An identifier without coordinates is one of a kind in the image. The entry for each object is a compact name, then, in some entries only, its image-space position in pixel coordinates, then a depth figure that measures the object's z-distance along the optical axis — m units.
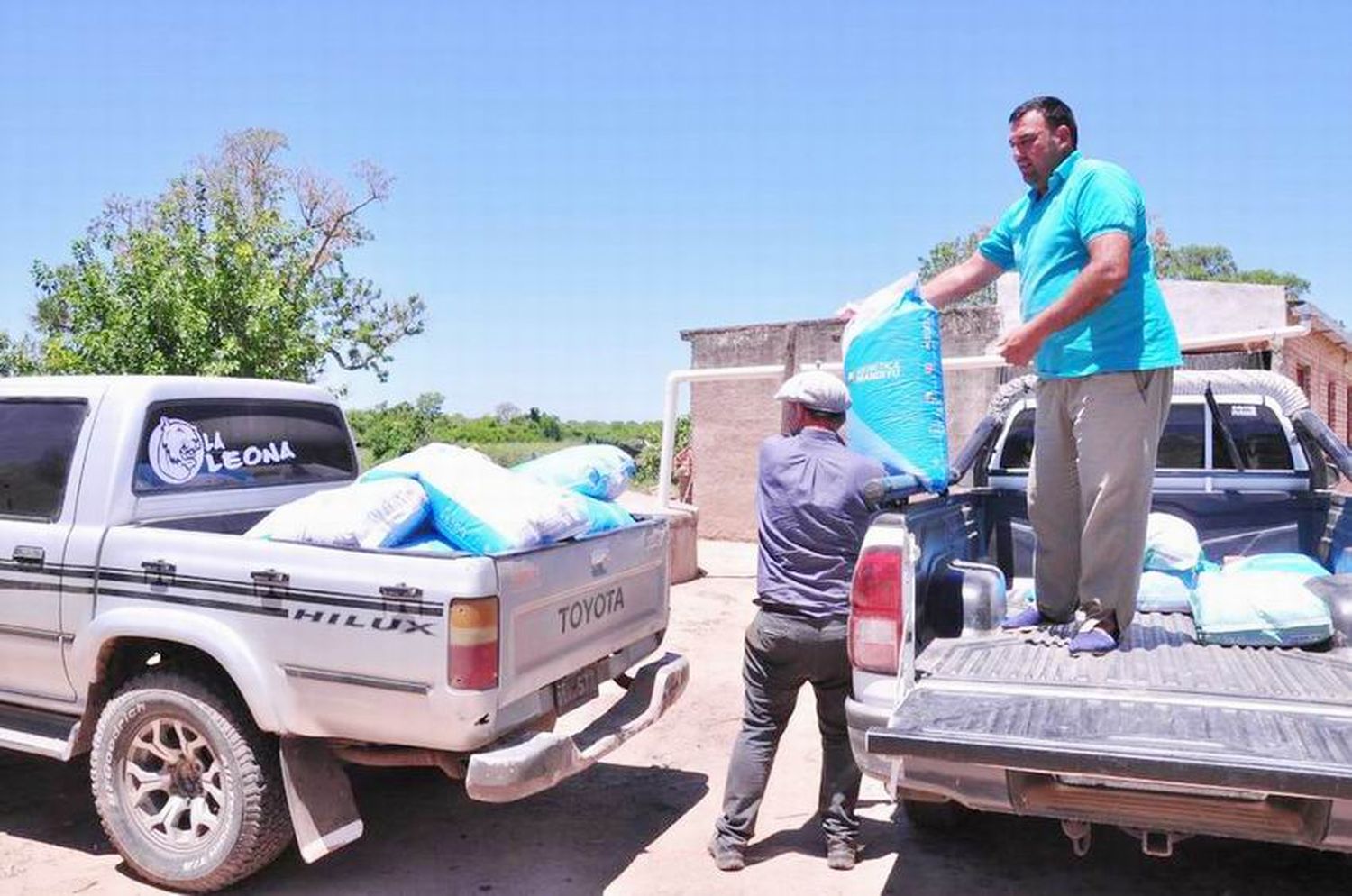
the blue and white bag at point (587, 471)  4.93
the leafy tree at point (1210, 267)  47.66
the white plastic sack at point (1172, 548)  4.88
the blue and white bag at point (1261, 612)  3.83
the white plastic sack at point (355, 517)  4.00
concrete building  14.87
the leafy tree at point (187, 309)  11.62
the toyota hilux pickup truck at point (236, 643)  3.82
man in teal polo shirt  3.75
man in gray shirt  4.39
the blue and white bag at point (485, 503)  4.10
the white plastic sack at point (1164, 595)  4.66
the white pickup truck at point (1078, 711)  2.88
